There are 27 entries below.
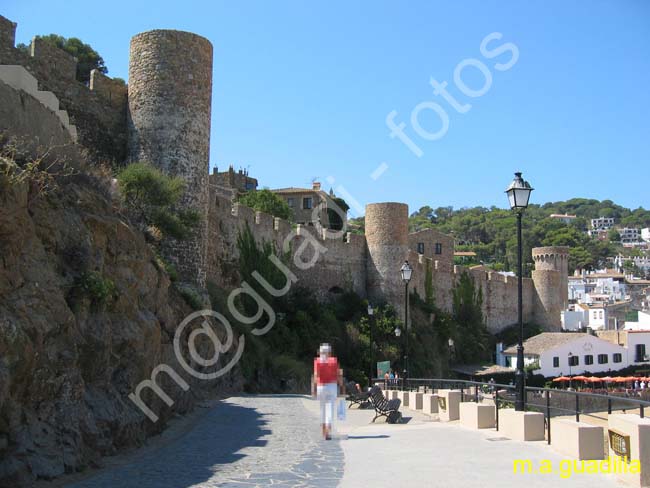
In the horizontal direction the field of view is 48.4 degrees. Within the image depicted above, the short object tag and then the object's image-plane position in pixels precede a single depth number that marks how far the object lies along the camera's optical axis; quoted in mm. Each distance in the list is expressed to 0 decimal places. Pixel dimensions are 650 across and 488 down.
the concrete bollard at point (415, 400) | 18180
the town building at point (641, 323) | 73500
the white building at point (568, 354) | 51809
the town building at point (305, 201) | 69312
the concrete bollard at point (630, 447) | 7781
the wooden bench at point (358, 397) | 19438
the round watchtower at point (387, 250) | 41281
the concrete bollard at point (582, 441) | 9305
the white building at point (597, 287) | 111312
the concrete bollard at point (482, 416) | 13219
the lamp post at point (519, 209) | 11914
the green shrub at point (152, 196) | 20859
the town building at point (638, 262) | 159125
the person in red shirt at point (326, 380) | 12023
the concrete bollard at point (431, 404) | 16812
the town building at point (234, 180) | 70125
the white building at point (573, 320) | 74131
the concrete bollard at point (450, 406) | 15242
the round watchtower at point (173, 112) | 22766
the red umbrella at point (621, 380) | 49438
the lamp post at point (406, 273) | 21688
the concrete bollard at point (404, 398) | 19422
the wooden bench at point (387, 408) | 15357
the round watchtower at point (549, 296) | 61344
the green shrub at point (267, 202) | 56541
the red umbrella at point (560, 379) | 48481
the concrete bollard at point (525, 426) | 11148
